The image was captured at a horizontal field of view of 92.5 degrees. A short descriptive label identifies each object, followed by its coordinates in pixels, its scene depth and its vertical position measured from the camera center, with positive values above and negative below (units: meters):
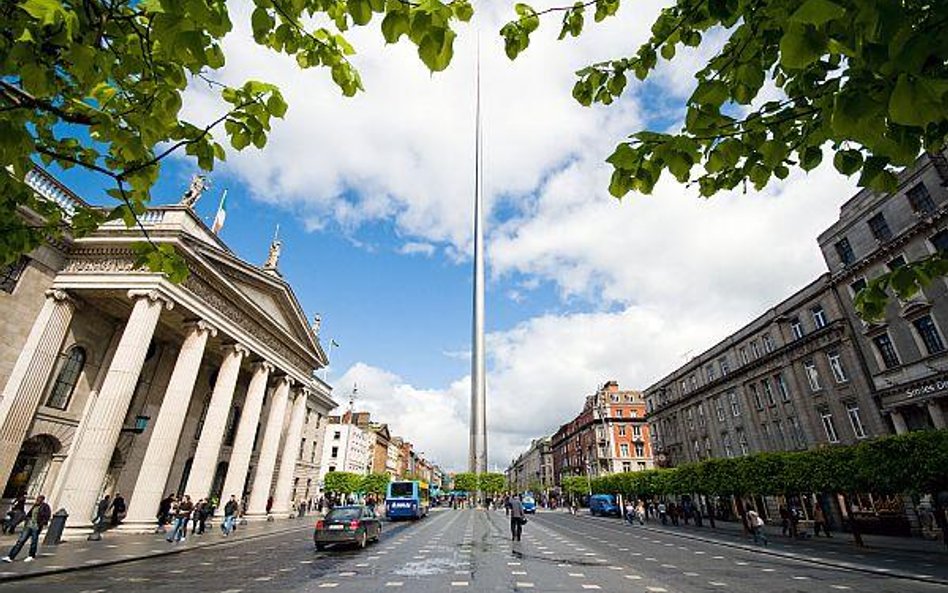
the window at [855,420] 29.41 +5.28
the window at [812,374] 33.28 +9.01
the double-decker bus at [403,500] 40.09 +0.39
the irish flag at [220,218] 31.28 +18.21
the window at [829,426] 31.58 +5.30
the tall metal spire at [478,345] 86.12 +27.90
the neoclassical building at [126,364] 18.73 +6.31
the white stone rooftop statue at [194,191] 24.48 +15.76
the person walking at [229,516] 22.59 -0.57
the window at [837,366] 31.19 +8.99
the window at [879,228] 28.16 +16.09
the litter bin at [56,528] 15.80 -0.82
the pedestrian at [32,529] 12.43 -0.69
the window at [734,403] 42.08 +8.84
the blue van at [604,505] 55.12 +0.15
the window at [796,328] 35.58 +12.97
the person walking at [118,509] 21.92 -0.28
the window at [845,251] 30.94 +16.14
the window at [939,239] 24.06 +13.21
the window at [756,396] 39.06 +8.85
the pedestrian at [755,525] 22.20 -0.78
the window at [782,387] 35.97 +8.81
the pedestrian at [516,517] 19.03 -0.44
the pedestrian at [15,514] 17.29 -0.42
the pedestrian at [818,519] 27.59 -0.61
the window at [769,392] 37.62 +8.85
